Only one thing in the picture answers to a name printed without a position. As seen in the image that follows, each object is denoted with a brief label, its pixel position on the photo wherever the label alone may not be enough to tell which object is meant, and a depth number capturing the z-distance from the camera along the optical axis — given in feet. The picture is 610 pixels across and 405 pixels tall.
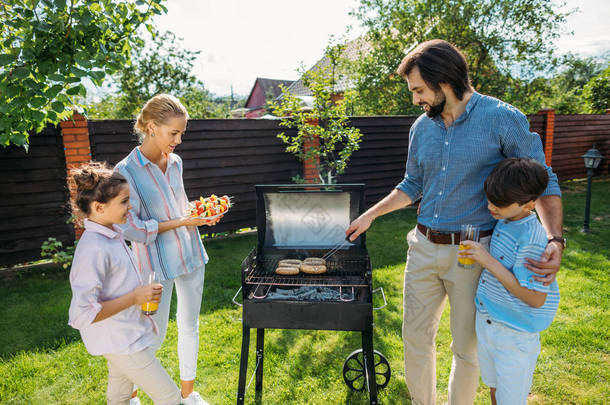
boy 5.40
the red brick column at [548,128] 31.94
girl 5.32
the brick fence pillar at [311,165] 21.74
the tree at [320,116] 18.88
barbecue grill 7.16
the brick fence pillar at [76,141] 16.52
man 5.88
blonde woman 7.11
